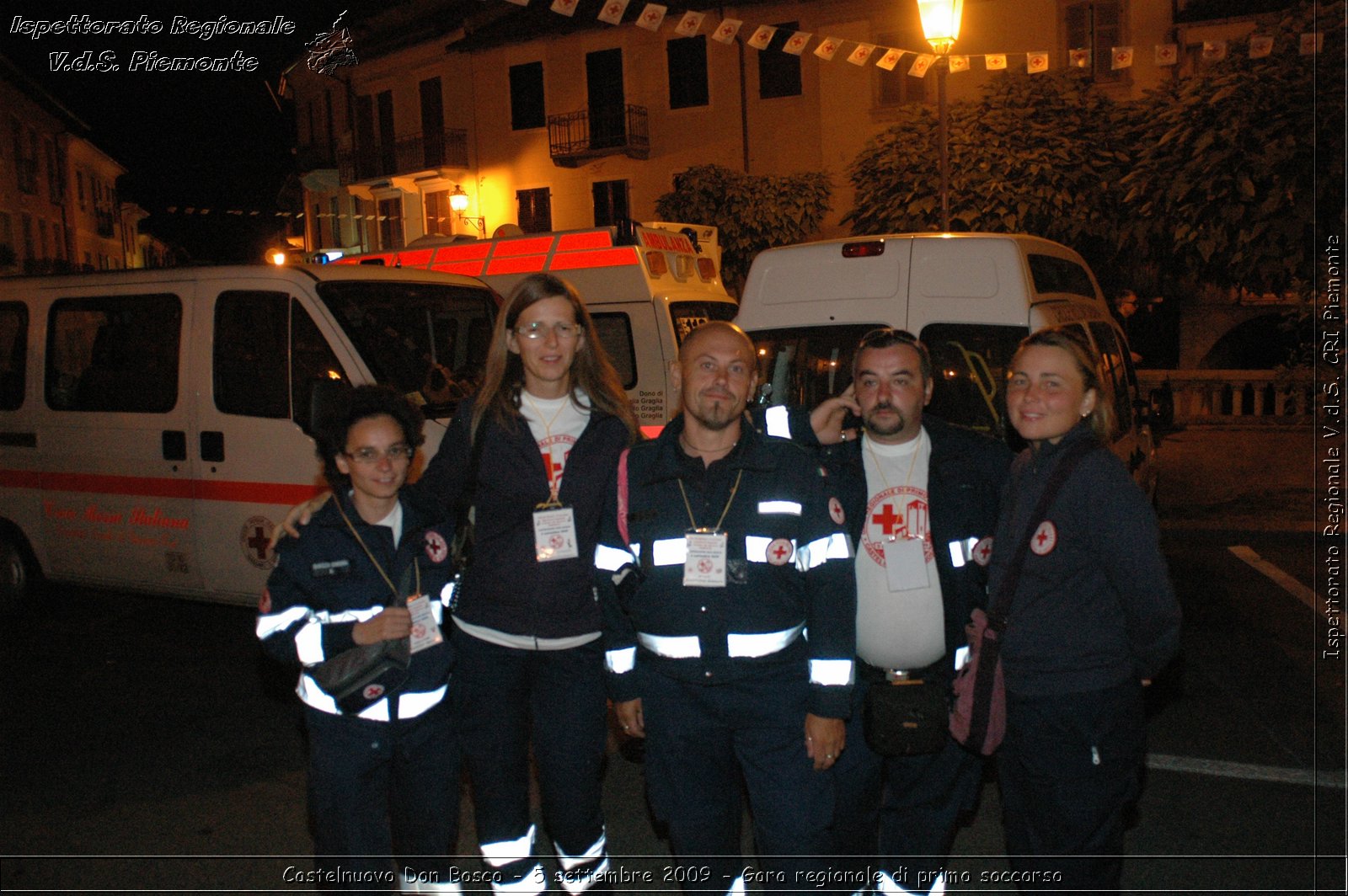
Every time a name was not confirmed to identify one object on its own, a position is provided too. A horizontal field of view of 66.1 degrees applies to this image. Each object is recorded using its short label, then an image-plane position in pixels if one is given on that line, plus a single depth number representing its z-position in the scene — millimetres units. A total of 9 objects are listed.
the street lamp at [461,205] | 24042
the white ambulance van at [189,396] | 6023
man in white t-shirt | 3143
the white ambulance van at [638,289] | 9578
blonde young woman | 2797
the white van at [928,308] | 5715
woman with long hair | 3219
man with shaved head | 2930
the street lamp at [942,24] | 9398
